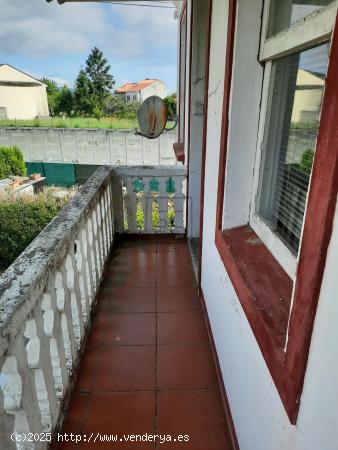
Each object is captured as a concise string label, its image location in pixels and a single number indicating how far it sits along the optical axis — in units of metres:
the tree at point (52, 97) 42.38
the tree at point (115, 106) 41.83
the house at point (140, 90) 43.75
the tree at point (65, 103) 42.38
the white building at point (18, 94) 32.19
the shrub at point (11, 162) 19.58
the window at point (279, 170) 0.65
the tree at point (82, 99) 42.03
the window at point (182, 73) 3.68
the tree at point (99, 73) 44.78
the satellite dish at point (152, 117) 3.57
